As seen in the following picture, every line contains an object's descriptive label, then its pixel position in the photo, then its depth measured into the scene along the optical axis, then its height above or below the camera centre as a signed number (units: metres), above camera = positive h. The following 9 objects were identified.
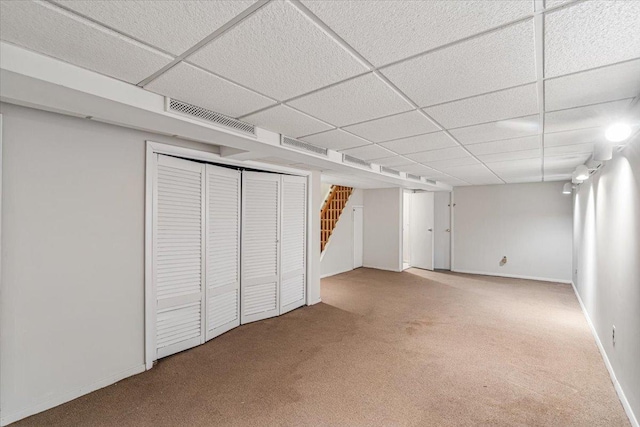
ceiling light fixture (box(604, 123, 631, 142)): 1.94 +0.55
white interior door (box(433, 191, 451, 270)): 7.76 -0.40
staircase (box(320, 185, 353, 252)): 7.04 +0.14
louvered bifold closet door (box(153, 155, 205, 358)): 2.90 -0.41
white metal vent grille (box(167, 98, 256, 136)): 2.01 +0.73
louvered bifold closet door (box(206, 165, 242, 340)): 3.40 -0.42
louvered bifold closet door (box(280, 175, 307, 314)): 4.33 -0.43
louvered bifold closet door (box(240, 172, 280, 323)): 3.89 -0.43
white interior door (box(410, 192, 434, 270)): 7.69 -0.39
